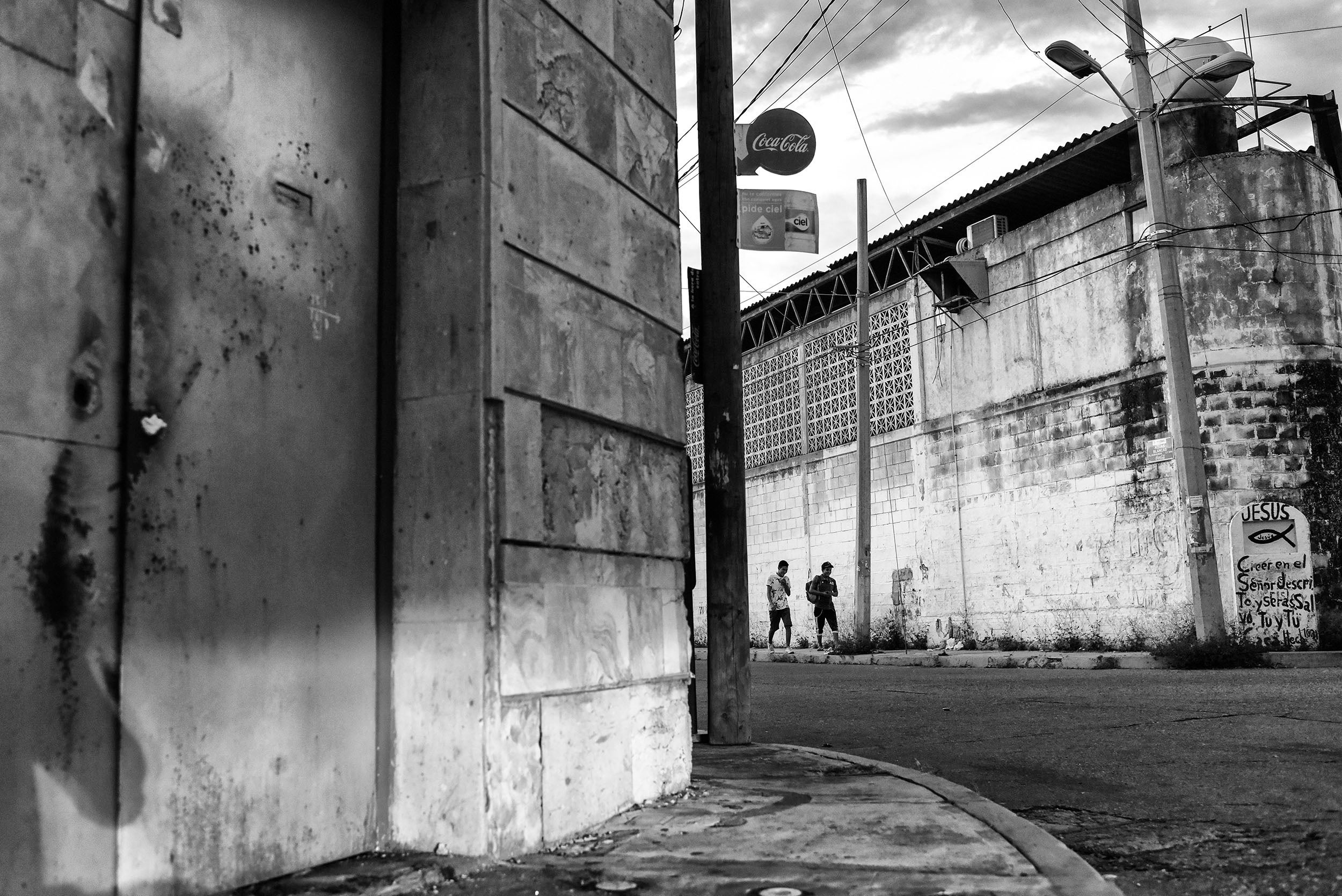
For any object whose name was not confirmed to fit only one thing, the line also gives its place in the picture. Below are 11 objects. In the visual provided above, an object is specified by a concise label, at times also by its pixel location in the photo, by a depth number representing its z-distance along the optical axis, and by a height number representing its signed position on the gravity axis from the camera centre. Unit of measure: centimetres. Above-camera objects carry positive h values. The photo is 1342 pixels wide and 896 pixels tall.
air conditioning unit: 1970 +679
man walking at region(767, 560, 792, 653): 1986 +43
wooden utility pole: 688 +145
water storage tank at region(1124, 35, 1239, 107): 1664 +809
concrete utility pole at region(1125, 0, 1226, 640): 1366 +232
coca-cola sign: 1079 +459
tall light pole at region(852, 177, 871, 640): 1917 +233
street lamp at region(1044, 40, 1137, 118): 1441 +713
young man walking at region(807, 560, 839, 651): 2027 +46
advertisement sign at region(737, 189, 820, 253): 1106 +397
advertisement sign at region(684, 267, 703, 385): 718 +208
